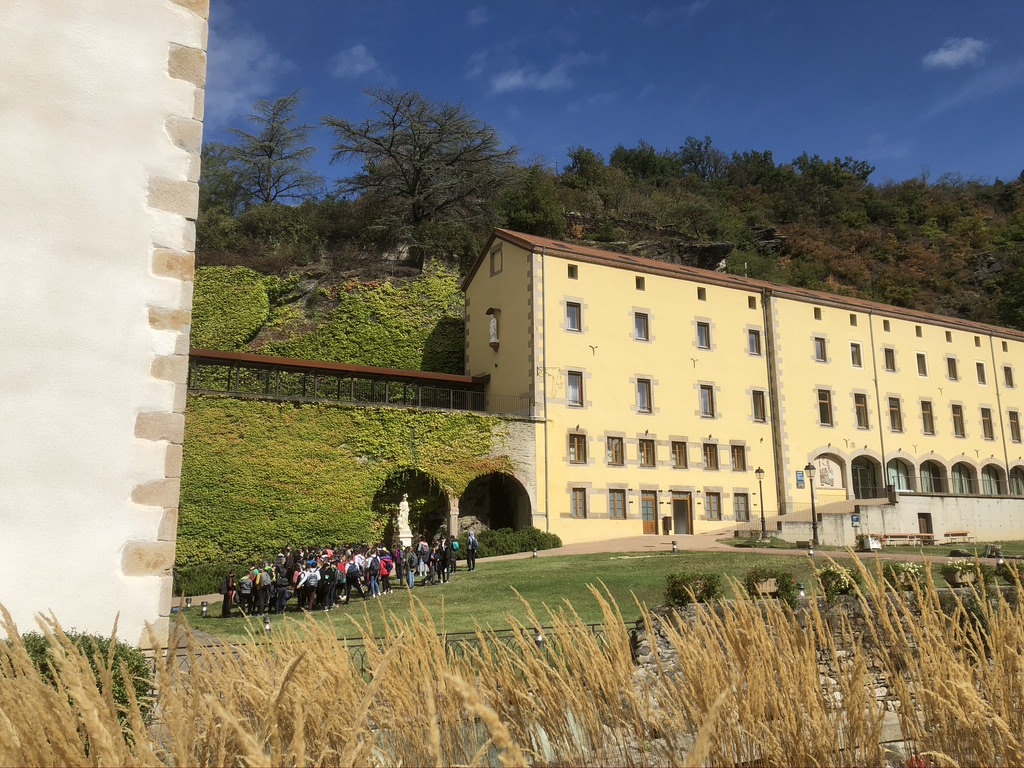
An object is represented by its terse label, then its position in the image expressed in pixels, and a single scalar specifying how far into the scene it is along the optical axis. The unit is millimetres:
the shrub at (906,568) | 9728
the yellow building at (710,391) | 34031
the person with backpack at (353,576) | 19641
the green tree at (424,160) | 48281
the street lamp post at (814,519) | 29594
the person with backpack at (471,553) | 24344
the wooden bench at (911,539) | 30453
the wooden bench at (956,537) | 33750
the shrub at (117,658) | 5025
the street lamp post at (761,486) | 31875
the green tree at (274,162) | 54219
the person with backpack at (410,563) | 19922
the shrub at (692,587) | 11258
